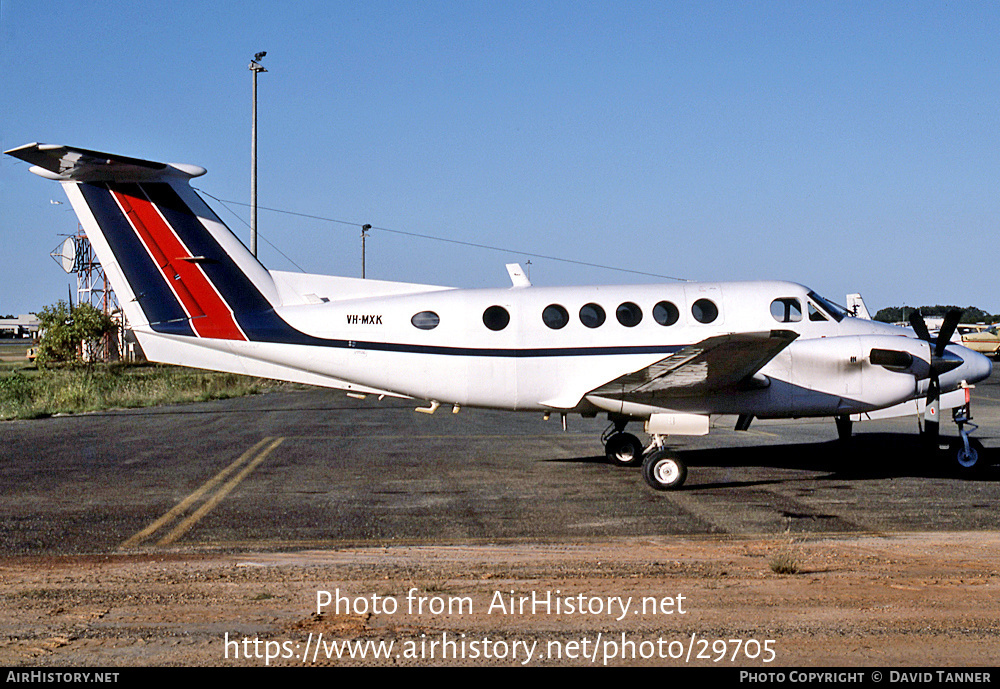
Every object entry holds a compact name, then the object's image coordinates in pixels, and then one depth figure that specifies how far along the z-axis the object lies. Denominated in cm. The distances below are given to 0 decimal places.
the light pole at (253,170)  3644
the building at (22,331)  17275
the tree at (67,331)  6116
